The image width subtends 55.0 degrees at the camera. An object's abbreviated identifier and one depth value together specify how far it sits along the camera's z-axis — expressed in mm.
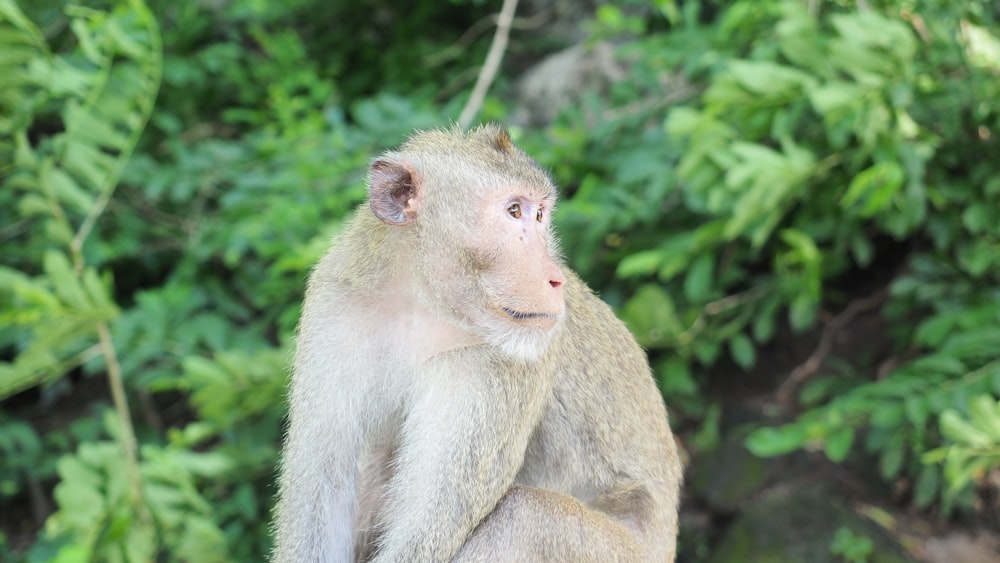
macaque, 2309
